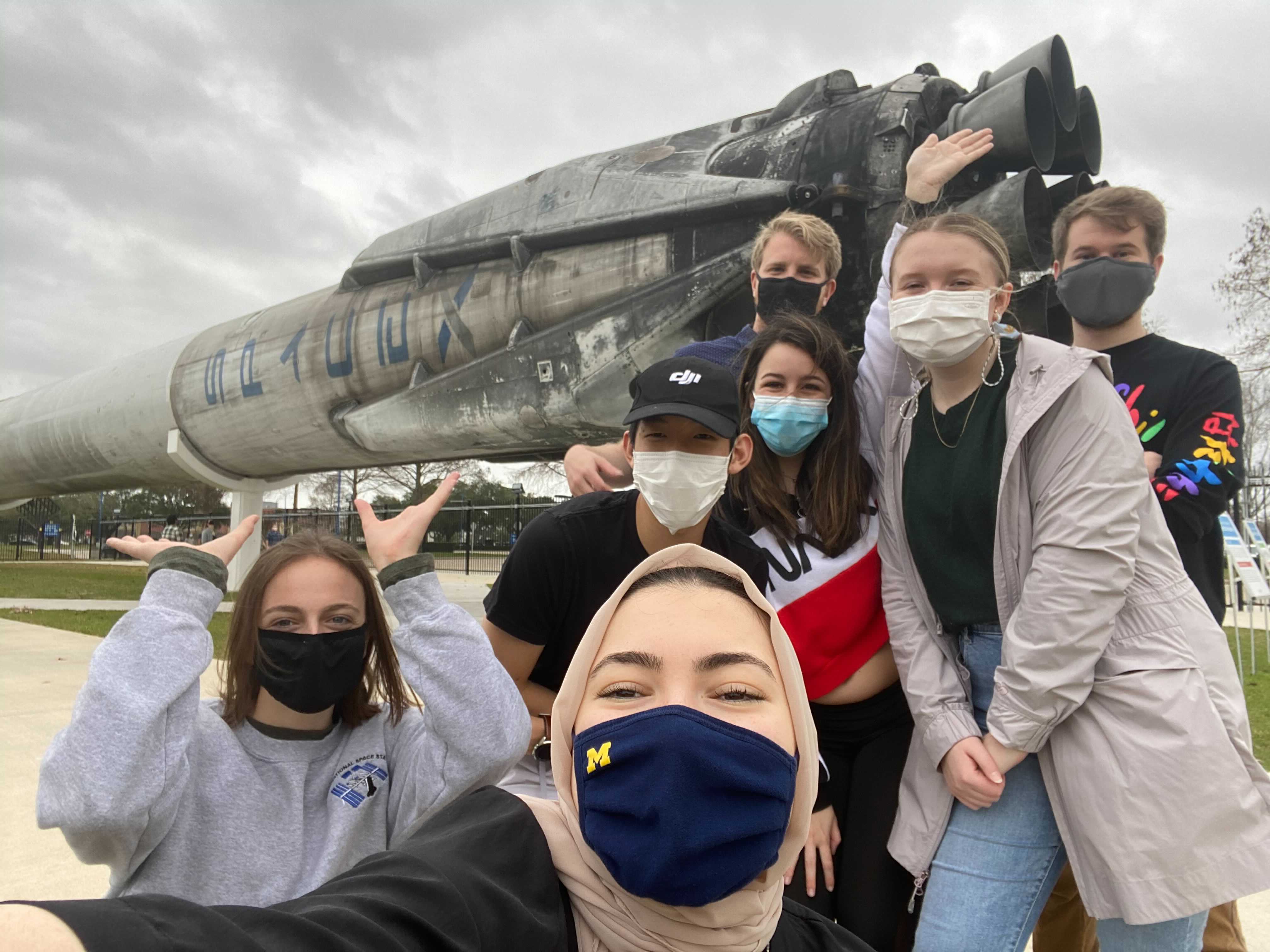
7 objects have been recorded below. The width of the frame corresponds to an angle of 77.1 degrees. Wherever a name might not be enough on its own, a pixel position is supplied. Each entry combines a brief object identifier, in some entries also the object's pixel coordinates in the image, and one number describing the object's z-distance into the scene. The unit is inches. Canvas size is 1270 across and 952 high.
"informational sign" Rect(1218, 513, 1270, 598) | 298.2
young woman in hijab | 35.3
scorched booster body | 233.9
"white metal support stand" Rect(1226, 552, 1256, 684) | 267.9
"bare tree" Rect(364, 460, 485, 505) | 1184.2
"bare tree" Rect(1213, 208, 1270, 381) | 589.6
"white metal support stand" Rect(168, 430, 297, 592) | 508.1
